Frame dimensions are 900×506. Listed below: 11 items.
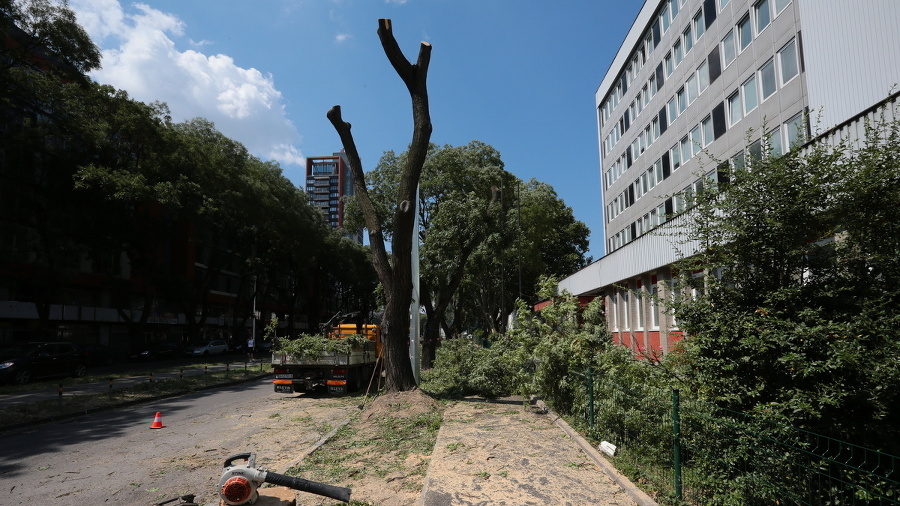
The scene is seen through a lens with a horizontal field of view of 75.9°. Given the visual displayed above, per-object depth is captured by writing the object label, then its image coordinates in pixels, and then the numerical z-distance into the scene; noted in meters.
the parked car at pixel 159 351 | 38.32
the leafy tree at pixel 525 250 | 27.84
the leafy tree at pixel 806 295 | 4.65
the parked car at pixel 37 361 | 20.39
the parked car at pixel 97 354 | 32.16
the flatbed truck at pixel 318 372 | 16.39
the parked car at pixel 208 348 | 43.09
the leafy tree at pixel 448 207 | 23.27
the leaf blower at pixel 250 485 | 3.65
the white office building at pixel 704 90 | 15.36
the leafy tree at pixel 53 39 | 22.91
